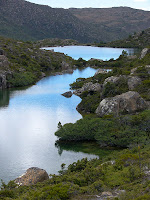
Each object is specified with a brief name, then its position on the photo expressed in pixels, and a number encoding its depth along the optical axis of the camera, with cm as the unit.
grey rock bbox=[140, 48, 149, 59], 8850
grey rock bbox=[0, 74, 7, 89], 8361
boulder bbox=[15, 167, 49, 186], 2814
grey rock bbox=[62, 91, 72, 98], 7265
